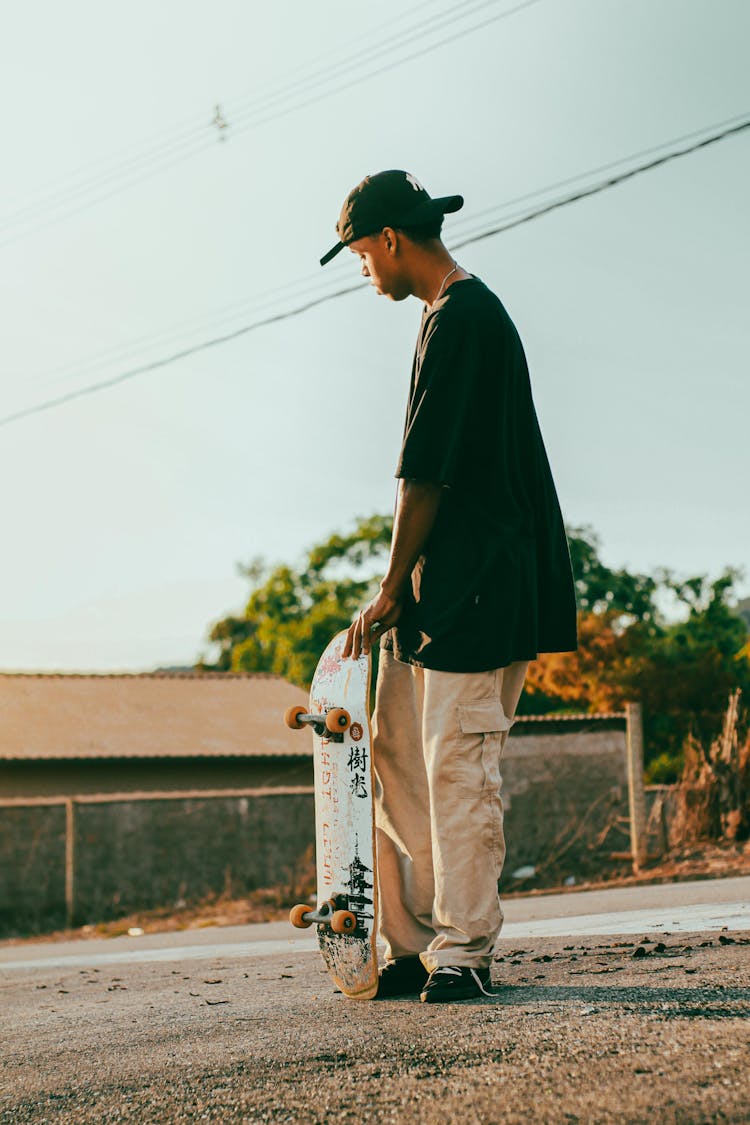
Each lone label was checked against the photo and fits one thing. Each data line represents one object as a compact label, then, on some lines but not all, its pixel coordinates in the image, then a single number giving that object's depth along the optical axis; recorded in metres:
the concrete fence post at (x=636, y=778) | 14.68
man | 3.12
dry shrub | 11.27
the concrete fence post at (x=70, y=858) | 14.59
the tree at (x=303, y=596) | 52.44
